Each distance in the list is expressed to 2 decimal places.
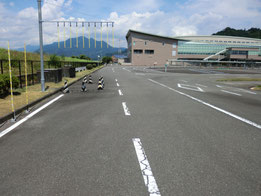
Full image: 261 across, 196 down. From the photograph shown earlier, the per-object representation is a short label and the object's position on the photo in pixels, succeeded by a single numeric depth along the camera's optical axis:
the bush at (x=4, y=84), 9.18
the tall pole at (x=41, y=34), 11.17
